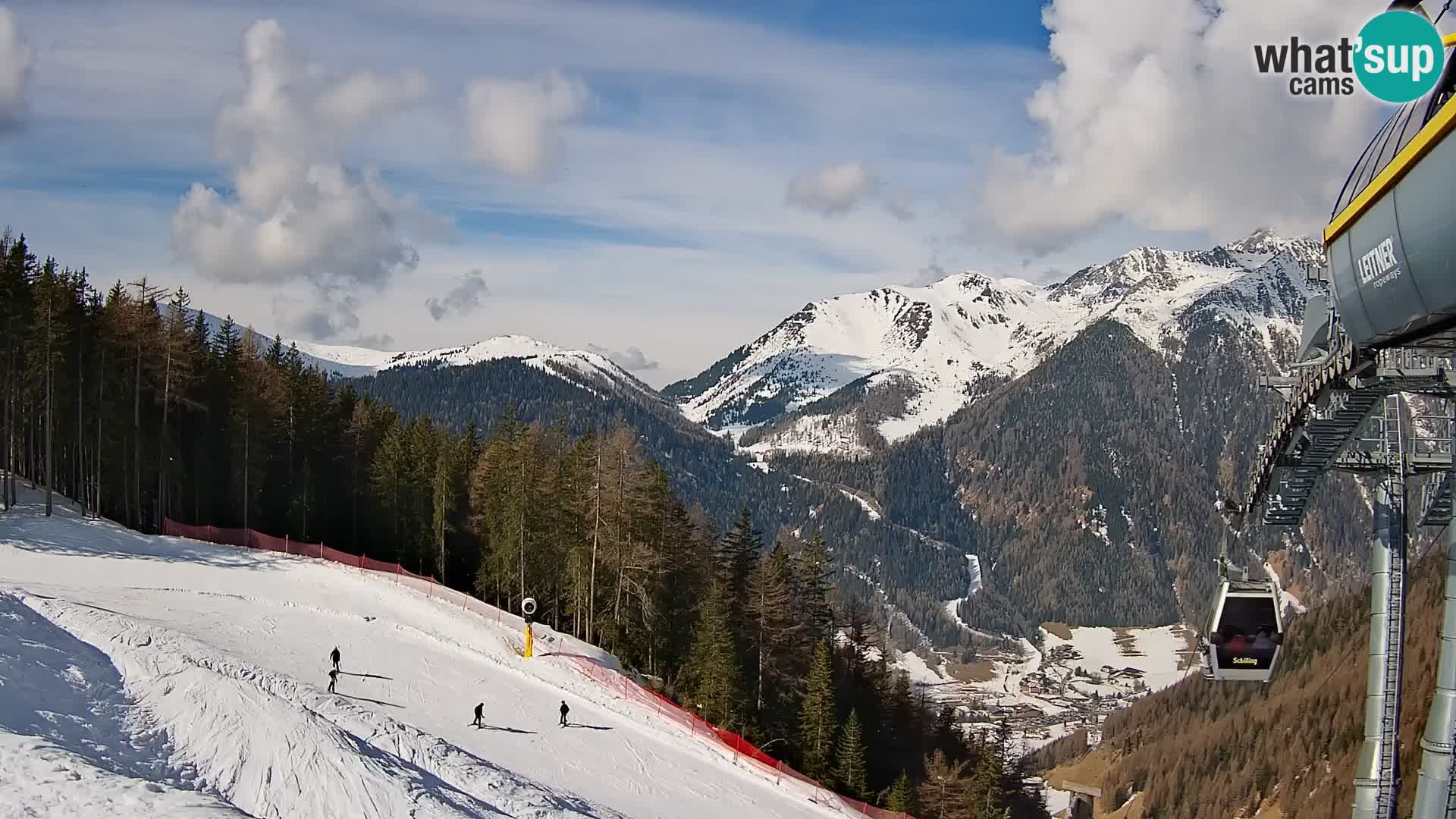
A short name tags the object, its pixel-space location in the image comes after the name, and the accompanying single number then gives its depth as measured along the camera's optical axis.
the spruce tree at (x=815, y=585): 60.78
